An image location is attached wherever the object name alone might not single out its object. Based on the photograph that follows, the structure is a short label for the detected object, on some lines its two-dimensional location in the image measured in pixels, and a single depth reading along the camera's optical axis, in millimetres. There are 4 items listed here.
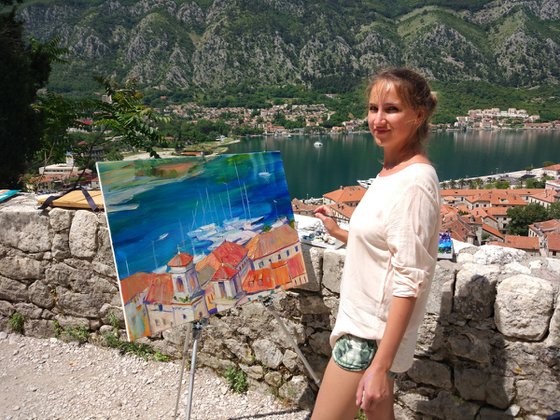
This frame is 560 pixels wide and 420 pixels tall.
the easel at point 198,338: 1799
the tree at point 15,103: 6617
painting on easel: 1760
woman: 1116
